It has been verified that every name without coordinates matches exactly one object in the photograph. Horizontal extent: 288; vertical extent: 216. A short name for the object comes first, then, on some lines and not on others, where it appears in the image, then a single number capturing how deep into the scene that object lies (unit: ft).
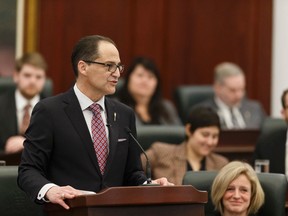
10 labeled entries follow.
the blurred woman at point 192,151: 38.29
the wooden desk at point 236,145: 43.49
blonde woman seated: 31.30
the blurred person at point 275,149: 39.88
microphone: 25.63
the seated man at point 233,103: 51.39
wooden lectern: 23.86
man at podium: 26.09
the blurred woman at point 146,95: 48.07
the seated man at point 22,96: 44.93
